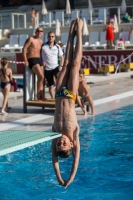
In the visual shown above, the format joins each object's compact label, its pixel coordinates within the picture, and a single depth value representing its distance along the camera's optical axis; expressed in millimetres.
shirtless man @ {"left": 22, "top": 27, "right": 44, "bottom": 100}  11906
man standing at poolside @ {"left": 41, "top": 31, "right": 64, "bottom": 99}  11977
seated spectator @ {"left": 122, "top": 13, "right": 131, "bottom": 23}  25953
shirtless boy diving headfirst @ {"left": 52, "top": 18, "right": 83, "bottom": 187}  6348
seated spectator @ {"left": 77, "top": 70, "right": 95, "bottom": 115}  11523
